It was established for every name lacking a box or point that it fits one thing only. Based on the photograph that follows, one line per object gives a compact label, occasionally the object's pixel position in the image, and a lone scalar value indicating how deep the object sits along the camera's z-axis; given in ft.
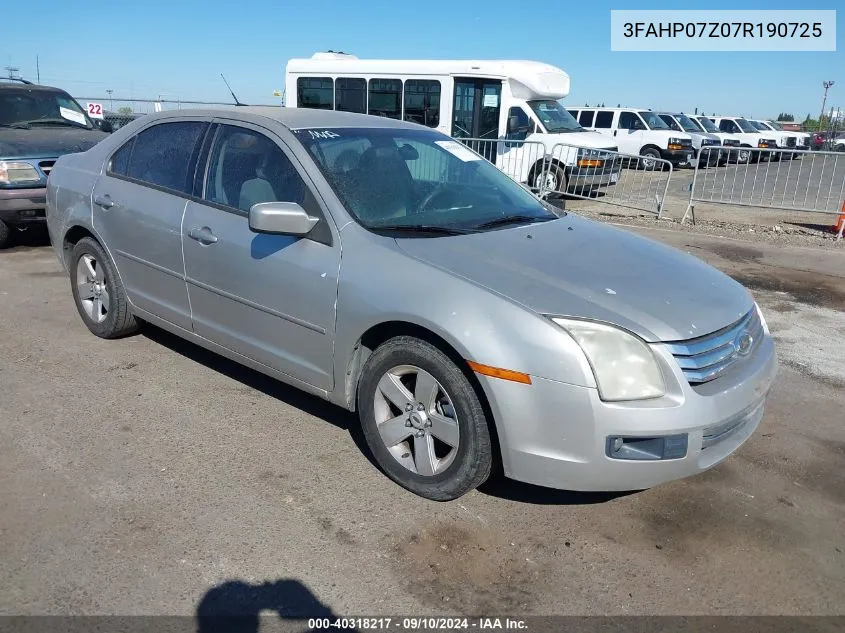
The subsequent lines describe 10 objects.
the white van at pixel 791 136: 102.12
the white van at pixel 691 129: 77.91
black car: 25.82
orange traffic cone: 34.27
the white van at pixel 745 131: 93.66
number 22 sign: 67.09
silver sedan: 9.51
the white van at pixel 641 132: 73.10
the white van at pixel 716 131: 85.86
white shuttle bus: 45.19
